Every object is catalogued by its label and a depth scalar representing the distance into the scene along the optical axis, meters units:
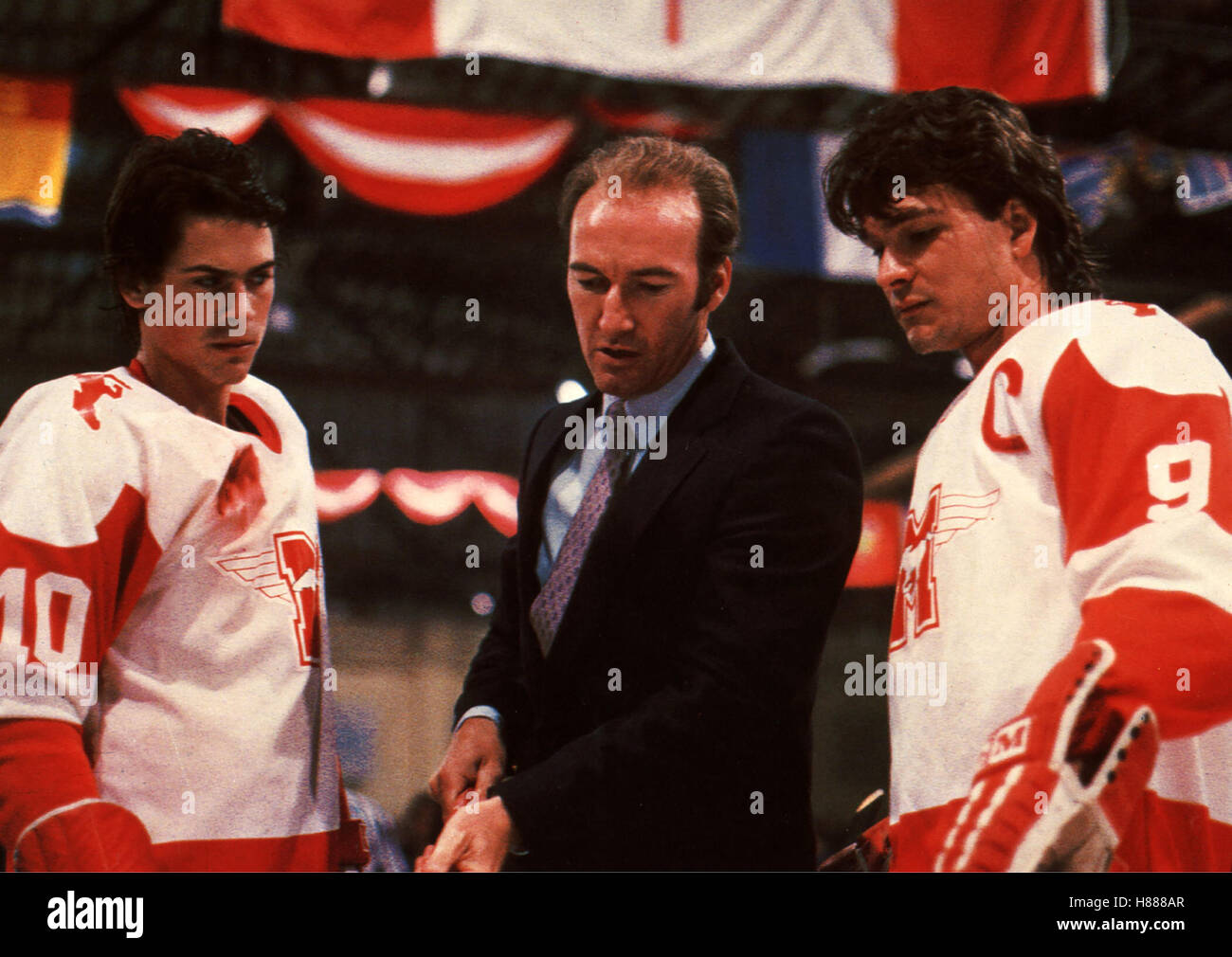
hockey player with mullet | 2.45
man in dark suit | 2.70
